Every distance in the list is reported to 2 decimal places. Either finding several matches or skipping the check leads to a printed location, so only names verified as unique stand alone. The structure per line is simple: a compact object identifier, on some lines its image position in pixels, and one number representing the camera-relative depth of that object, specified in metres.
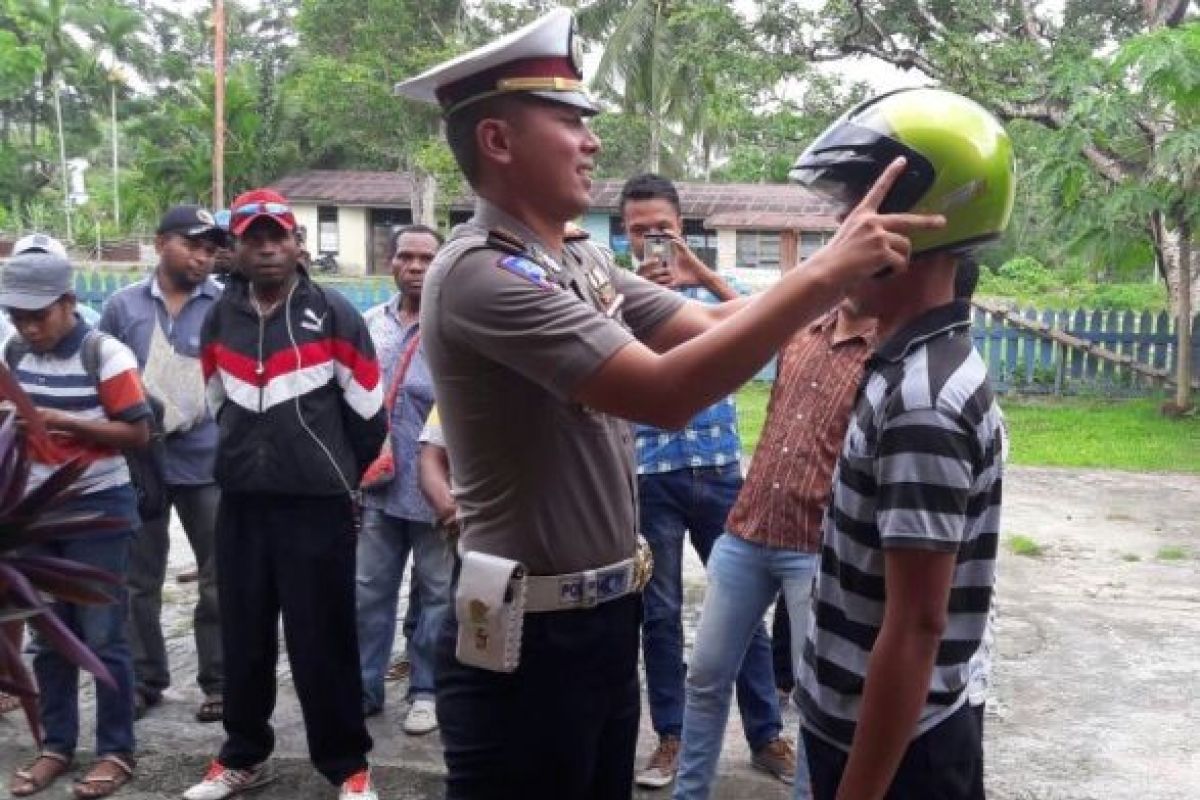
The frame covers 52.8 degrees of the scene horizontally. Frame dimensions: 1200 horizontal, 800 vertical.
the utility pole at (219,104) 24.84
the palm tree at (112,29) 43.53
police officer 2.07
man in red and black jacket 3.95
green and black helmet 1.85
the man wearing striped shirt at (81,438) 4.04
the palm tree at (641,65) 27.89
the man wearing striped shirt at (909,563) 1.80
